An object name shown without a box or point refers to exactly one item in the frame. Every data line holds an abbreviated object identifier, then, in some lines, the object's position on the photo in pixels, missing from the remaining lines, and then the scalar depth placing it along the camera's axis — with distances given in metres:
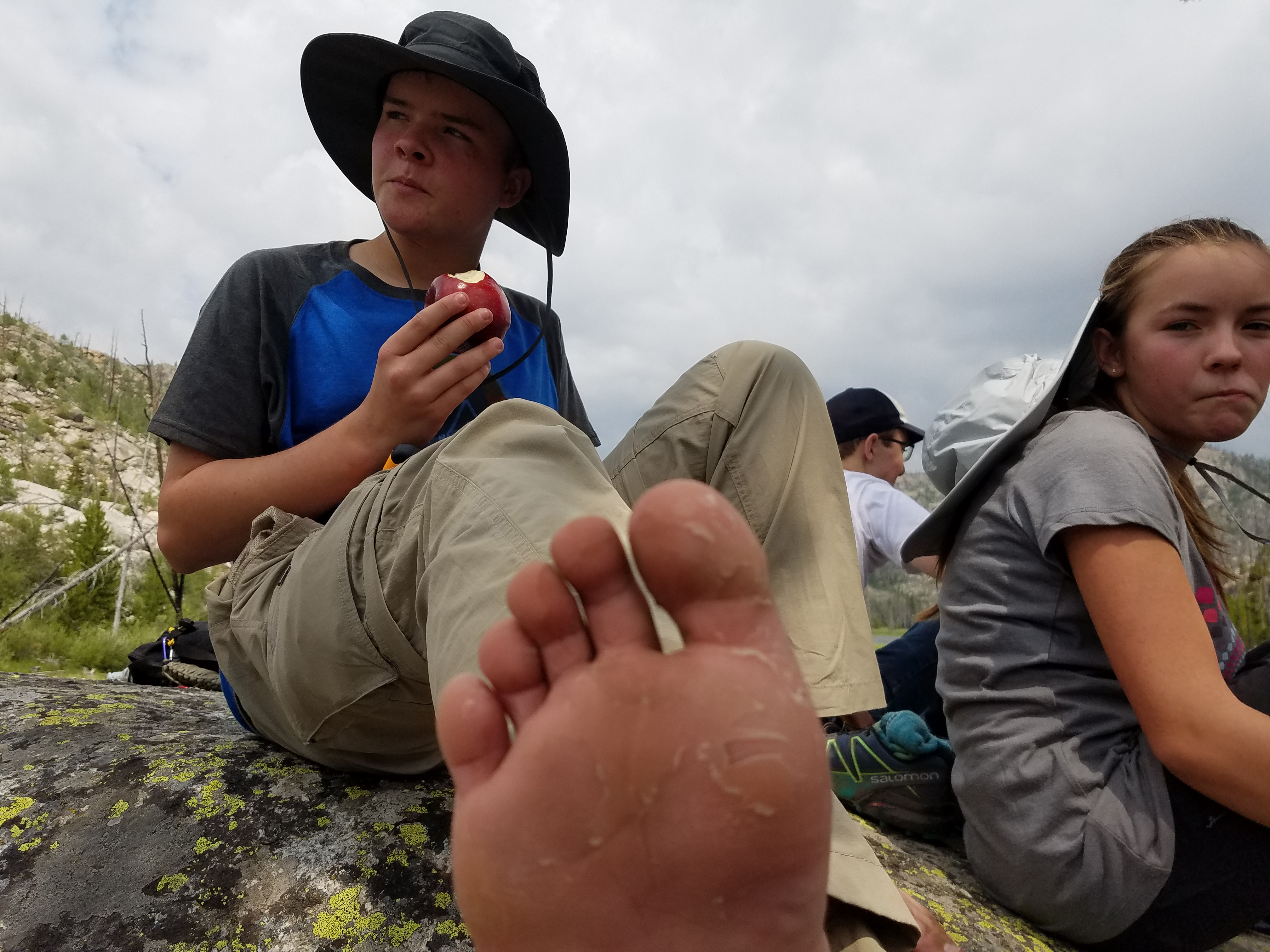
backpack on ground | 2.49
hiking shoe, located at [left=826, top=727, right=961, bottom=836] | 1.72
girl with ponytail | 1.15
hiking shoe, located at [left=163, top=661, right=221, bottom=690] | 2.48
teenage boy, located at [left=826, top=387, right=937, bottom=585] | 3.24
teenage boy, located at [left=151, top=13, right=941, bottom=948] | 0.85
